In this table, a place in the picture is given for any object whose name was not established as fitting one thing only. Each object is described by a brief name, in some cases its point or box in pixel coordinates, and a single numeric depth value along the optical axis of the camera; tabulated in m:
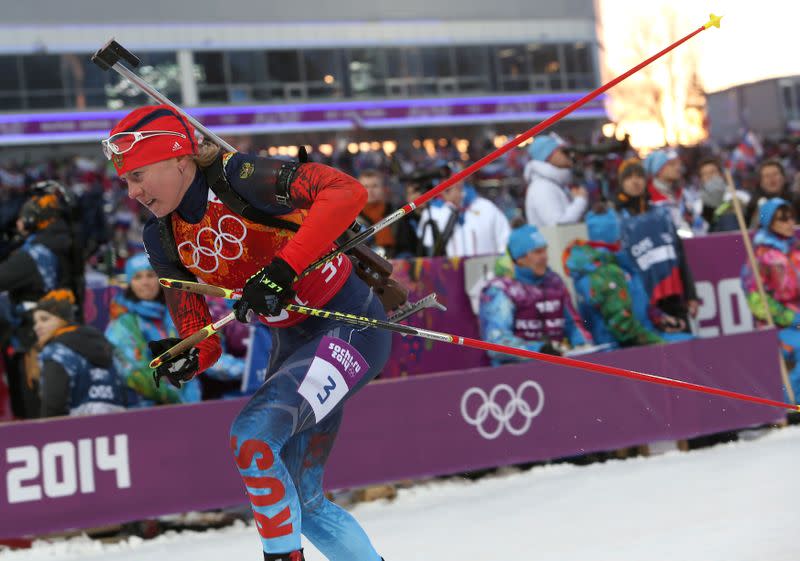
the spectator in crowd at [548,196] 17.19
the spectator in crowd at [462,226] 16.81
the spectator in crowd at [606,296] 15.34
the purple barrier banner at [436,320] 15.30
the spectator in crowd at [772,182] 17.34
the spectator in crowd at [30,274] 14.22
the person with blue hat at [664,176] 17.14
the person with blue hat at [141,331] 13.09
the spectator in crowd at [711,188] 21.37
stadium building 78.37
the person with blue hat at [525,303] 14.34
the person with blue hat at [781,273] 16.50
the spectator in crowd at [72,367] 12.46
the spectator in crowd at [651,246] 15.91
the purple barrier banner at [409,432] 11.59
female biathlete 6.89
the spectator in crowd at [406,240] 17.05
